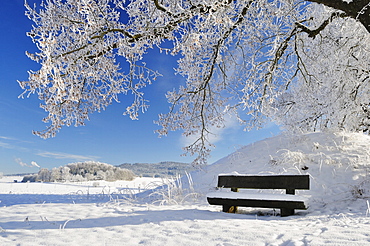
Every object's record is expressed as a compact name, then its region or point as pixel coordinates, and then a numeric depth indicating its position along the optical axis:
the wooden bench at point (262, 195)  4.83
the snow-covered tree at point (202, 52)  6.13
